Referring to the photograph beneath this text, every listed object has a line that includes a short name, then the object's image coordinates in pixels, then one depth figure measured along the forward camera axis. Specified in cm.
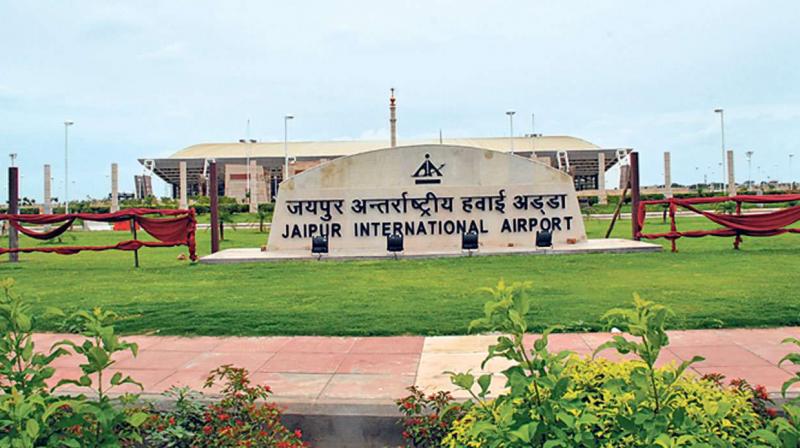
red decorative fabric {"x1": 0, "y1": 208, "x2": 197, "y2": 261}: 1444
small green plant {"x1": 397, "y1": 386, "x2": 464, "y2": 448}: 374
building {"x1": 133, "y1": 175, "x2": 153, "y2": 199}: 7888
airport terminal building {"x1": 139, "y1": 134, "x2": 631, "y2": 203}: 6925
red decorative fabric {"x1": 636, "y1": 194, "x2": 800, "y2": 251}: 1475
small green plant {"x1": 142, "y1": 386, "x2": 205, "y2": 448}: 374
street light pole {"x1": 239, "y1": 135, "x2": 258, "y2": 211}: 6153
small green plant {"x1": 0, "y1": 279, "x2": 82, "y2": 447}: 296
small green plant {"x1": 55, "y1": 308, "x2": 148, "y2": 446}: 311
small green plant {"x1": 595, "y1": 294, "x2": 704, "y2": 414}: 279
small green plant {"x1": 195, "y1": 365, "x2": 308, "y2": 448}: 366
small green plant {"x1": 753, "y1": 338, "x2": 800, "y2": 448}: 268
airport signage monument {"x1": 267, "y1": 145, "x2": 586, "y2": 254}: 1680
